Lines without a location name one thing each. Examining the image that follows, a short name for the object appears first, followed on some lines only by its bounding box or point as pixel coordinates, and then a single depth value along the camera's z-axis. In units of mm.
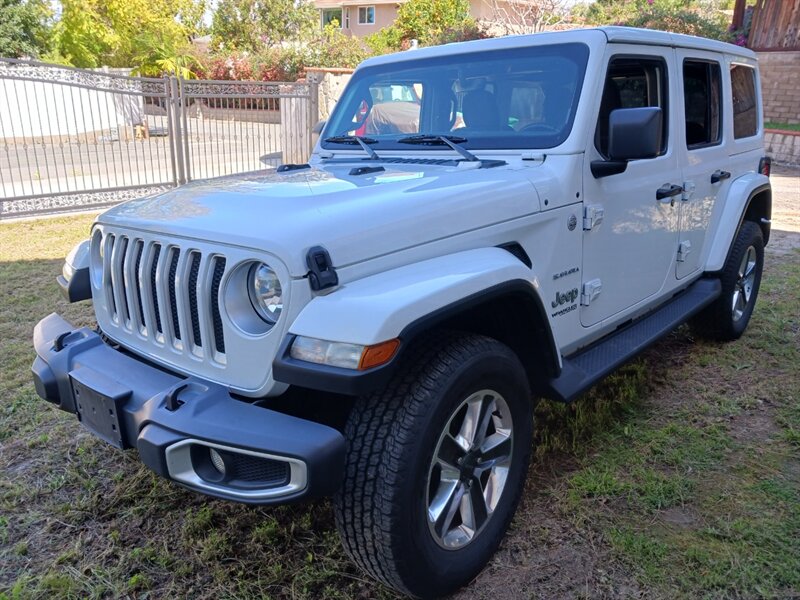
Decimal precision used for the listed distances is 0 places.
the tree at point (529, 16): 17922
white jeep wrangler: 2016
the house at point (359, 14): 42772
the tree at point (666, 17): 17828
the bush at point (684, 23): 17750
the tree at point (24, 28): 29609
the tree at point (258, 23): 34562
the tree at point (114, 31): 32156
